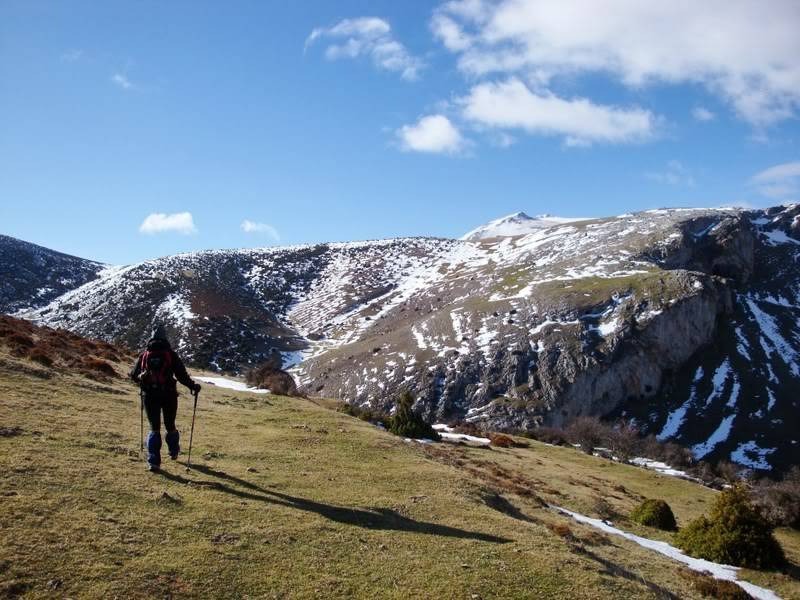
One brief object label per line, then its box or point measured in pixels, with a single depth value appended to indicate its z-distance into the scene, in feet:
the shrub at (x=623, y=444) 217.36
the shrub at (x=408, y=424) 138.31
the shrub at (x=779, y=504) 115.55
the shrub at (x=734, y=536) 71.26
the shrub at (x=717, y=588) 52.60
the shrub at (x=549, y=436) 218.63
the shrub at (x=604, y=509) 90.43
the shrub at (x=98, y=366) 93.50
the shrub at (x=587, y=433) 225.23
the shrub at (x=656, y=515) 88.12
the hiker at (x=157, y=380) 49.60
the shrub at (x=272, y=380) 136.56
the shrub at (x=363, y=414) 141.79
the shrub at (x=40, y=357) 84.53
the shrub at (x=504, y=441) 157.75
